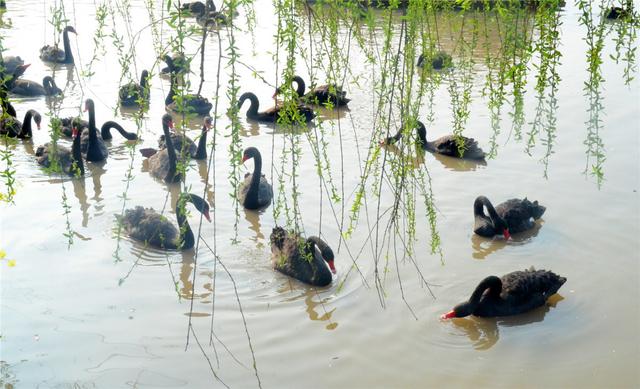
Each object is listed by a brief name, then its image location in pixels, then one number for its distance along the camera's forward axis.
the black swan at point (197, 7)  19.52
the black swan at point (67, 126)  10.73
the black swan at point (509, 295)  6.47
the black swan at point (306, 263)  6.94
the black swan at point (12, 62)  13.77
